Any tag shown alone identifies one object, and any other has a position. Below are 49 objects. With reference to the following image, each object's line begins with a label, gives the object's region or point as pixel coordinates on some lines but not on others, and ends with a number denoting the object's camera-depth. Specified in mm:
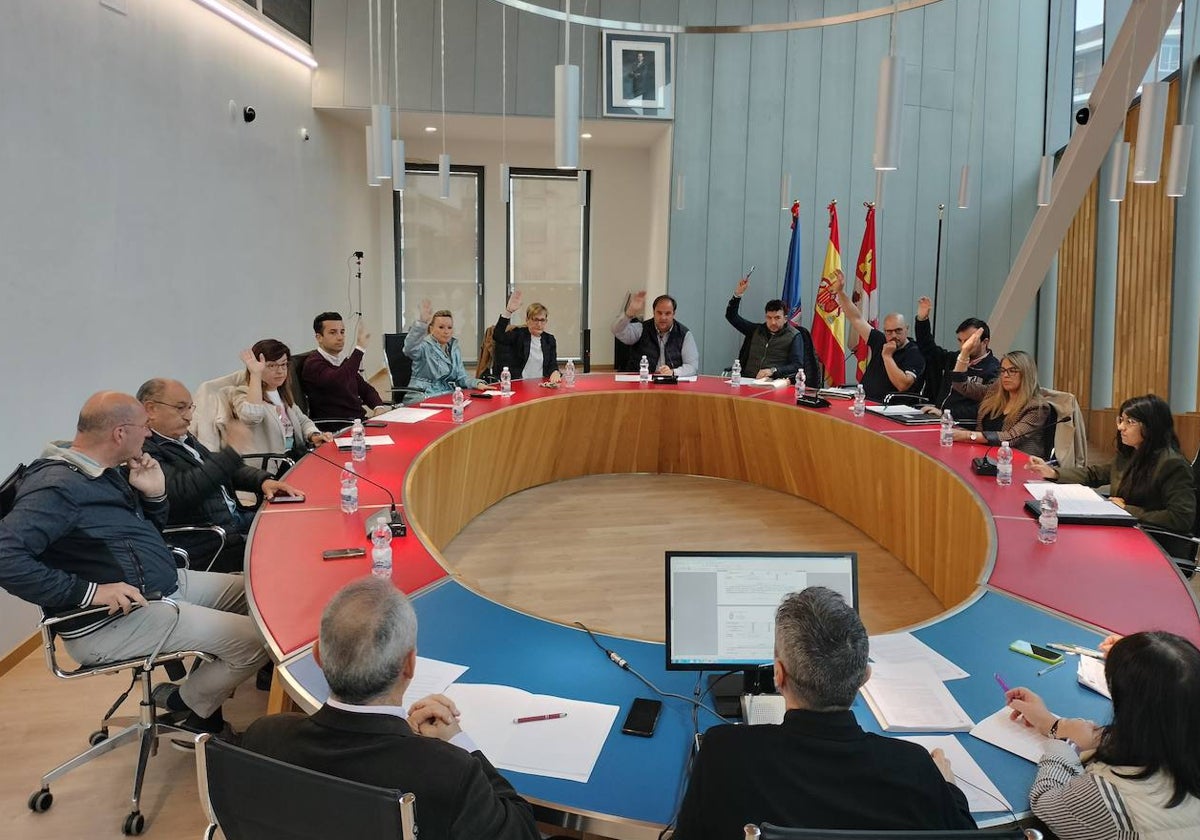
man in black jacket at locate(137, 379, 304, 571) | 3145
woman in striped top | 1420
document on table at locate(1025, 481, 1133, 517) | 3188
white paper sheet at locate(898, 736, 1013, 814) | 1570
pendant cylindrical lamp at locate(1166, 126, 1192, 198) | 3939
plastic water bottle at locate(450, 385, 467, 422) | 4941
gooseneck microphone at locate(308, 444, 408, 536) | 2887
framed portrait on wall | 8477
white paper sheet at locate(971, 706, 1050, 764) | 1727
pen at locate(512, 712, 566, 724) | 1818
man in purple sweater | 5090
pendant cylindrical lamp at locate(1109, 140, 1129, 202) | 4448
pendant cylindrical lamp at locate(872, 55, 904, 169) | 3057
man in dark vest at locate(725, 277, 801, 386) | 6756
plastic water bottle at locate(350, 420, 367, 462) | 3963
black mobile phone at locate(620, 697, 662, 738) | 1788
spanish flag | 8258
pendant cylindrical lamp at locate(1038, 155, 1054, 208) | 5996
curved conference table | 1742
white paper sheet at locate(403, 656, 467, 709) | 1924
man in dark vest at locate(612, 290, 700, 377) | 6875
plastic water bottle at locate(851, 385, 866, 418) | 5266
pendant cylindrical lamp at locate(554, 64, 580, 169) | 3131
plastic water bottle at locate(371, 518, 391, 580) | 2551
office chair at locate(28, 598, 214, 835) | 2457
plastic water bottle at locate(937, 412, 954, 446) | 4441
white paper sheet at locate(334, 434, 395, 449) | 4238
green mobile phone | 2102
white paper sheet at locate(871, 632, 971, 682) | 2052
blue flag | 8414
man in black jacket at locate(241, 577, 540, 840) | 1375
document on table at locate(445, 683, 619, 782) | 1671
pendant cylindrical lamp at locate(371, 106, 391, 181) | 4117
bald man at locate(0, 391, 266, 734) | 2359
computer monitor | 2004
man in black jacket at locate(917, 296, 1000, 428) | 5230
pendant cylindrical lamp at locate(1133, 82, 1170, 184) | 3336
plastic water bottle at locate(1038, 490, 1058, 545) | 2916
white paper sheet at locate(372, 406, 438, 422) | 4902
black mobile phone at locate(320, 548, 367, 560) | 2678
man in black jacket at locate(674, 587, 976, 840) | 1356
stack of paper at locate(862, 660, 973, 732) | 1825
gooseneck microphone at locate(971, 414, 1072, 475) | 3824
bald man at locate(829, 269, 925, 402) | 5957
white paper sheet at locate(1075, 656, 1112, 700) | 1962
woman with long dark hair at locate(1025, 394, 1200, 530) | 3438
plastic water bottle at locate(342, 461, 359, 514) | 3118
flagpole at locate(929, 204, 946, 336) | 8828
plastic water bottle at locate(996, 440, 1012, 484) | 3609
